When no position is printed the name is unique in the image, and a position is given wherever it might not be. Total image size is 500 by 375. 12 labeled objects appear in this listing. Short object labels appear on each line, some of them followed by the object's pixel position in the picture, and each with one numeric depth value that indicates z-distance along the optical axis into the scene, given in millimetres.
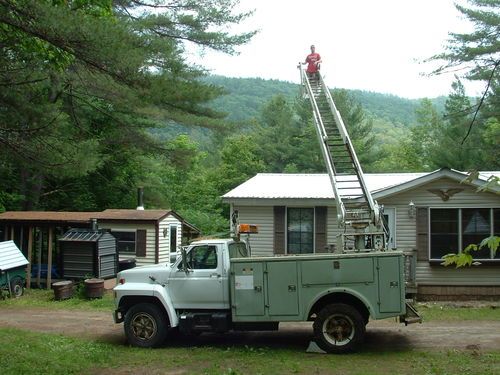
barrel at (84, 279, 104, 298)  16203
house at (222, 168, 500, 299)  15023
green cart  16484
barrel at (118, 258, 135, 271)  18656
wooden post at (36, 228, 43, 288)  18594
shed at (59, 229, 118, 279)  17453
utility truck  9344
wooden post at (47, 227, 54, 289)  18125
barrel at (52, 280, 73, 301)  16234
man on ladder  17516
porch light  15391
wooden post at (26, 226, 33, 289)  18406
